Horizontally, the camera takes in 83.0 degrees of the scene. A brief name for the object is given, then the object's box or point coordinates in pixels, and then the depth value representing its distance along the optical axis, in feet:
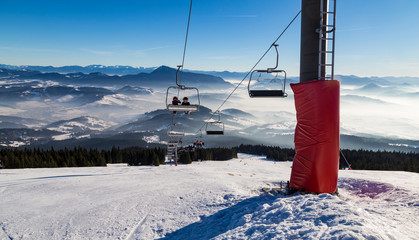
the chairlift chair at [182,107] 46.42
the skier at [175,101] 49.25
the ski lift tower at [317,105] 31.96
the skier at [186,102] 50.40
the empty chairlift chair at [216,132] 86.19
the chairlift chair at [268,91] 38.27
